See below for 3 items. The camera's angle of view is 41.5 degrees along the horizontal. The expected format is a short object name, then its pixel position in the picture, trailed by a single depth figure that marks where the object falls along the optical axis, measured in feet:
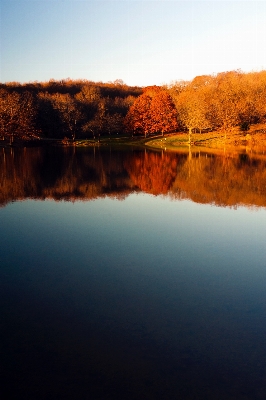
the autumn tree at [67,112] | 254.08
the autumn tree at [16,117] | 222.28
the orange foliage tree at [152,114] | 243.40
